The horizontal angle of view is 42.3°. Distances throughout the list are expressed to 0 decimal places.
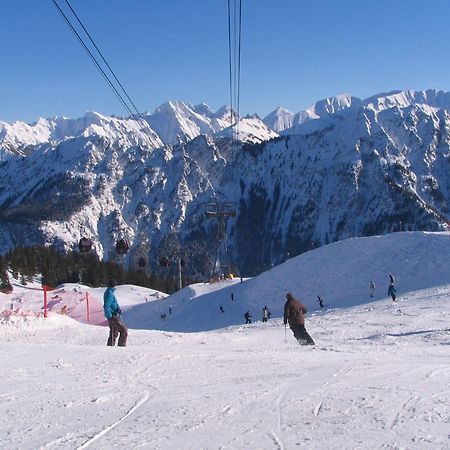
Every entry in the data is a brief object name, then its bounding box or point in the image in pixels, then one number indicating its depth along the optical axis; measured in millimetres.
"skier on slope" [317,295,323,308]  40594
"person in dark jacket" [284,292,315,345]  16547
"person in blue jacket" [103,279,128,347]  15508
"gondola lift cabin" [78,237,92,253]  36906
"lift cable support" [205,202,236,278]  42184
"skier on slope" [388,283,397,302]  35159
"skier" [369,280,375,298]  40403
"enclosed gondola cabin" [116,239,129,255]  34709
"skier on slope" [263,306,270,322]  35944
